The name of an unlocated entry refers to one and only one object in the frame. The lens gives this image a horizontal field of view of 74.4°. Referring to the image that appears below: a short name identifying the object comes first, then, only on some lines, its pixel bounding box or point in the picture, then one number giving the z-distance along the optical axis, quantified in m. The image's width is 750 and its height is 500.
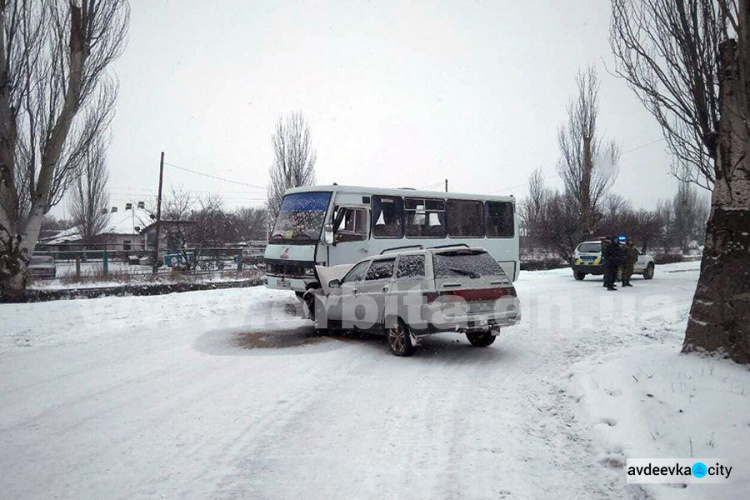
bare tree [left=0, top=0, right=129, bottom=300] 13.12
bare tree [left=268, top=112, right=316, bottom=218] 29.67
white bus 12.49
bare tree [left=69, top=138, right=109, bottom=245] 33.38
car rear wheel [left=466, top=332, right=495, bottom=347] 8.60
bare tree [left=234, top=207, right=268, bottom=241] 77.66
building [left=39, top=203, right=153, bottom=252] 56.59
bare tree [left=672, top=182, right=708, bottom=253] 68.12
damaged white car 7.45
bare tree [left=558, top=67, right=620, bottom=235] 31.44
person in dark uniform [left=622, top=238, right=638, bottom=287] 18.75
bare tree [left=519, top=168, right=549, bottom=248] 49.03
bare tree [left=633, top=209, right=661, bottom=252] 40.51
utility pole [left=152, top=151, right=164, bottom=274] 21.50
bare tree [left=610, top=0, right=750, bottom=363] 5.94
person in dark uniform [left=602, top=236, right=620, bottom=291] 17.06
